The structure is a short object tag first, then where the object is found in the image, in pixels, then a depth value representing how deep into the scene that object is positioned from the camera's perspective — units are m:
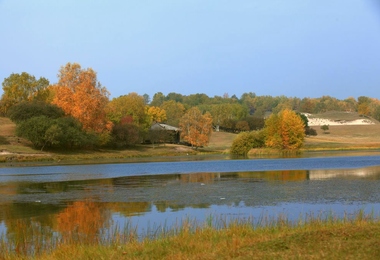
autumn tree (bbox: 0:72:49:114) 114.25
